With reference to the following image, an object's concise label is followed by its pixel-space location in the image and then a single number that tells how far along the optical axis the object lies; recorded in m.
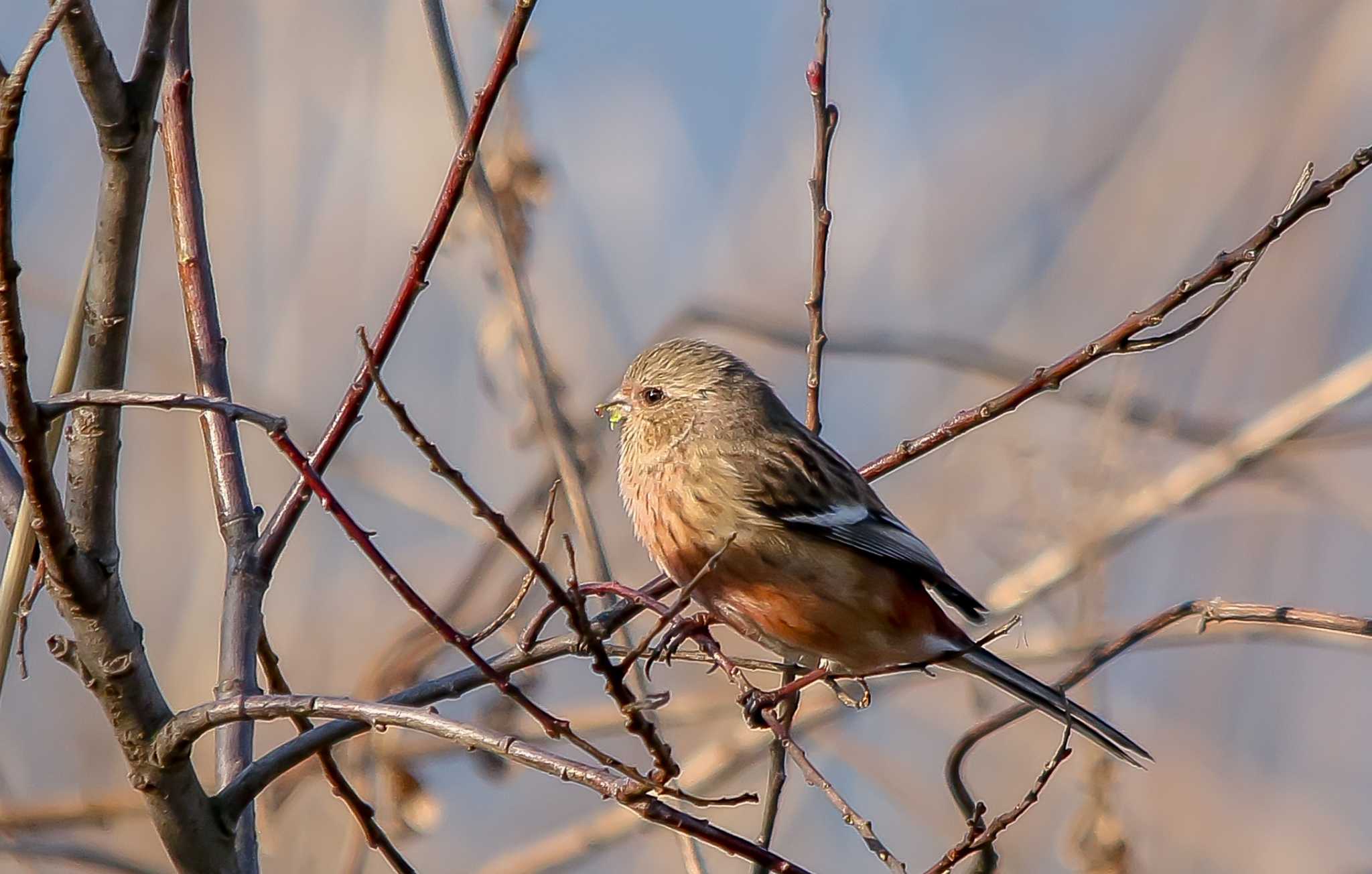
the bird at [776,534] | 6.85
